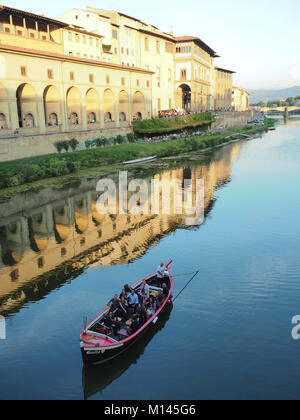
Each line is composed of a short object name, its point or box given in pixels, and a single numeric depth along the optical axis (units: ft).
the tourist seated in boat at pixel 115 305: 49.84
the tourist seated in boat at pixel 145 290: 55.96
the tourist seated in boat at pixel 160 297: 54.34
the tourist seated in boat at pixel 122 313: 49.73
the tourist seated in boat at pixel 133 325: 47.47
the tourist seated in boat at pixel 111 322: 47.55
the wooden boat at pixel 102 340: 43.21
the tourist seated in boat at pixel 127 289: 53.26
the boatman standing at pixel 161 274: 60.44
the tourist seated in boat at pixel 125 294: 52.33
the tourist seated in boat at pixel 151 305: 52.39
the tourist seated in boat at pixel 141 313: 49.75
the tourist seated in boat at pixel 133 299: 51.65
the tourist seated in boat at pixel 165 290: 57.06
